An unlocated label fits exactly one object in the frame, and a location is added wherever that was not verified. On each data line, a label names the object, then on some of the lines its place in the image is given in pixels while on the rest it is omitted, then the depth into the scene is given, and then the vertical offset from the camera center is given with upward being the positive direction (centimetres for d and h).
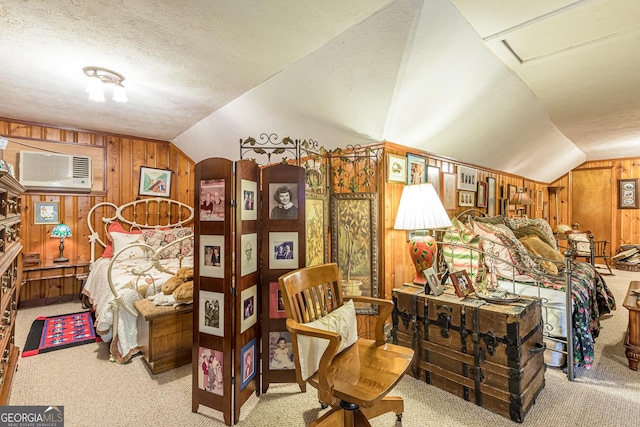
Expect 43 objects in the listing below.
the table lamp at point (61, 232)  402 -25
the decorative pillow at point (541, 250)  313 -39
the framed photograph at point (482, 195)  468 +30
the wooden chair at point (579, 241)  576 -49
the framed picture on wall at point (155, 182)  494 +51
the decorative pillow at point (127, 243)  413 -41
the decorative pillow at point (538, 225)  394 -15
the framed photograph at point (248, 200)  197 +9
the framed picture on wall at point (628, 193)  651 +47
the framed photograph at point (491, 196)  492 +30
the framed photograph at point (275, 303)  214 -63
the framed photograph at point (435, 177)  359 +44
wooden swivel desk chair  143 -79
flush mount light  260 +118
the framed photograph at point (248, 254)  196 -27
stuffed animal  264 -60
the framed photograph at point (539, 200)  680 +33
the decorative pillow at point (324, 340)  158 -67
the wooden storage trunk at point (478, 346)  187 -89
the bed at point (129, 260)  262 -60
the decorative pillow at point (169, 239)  432 -37
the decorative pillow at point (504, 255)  281 -38
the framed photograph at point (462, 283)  217 -50
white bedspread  261 -82
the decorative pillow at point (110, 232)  419 -29
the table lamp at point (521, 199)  491 +25
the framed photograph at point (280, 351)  216 -97
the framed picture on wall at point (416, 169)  322 +49
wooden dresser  165 -37
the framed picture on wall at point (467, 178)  421 +52
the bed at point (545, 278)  240 -59
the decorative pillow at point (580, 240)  582 -49
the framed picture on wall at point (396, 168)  295 +46
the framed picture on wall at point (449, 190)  389 +32
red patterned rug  287 -126
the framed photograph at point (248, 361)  196 -98
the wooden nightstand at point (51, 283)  409 -98
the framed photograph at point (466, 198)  427 +24
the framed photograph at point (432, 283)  224 -51
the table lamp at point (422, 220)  245 -5
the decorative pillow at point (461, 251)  286 -35
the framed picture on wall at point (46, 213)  413 +0
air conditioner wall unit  402 +57
